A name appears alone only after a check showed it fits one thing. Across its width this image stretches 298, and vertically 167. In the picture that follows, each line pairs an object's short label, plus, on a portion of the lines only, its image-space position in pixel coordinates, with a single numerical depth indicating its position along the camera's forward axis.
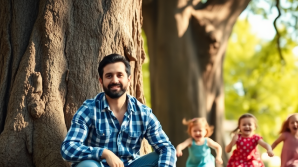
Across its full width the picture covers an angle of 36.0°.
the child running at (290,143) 6.09
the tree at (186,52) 9.39
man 4.25
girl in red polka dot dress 6.04
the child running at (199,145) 6.08
